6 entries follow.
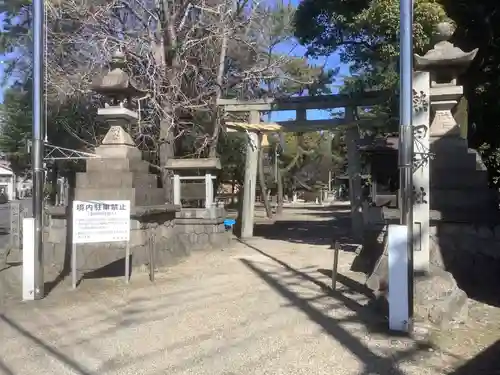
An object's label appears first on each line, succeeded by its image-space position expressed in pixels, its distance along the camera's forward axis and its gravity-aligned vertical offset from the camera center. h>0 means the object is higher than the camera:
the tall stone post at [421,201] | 7.66 -0.13
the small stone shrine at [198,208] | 14.97 -0.36
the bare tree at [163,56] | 16.05 +4.26
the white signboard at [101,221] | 8.70 -0.47
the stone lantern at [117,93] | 11.26 +2.13
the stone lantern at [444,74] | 8.63 +1.94
